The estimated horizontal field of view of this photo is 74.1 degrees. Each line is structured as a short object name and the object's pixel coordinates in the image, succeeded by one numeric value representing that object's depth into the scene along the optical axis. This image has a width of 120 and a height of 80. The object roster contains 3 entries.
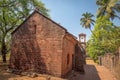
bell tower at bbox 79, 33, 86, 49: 28.28
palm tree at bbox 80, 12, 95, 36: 25.26
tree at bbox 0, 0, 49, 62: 12.69
